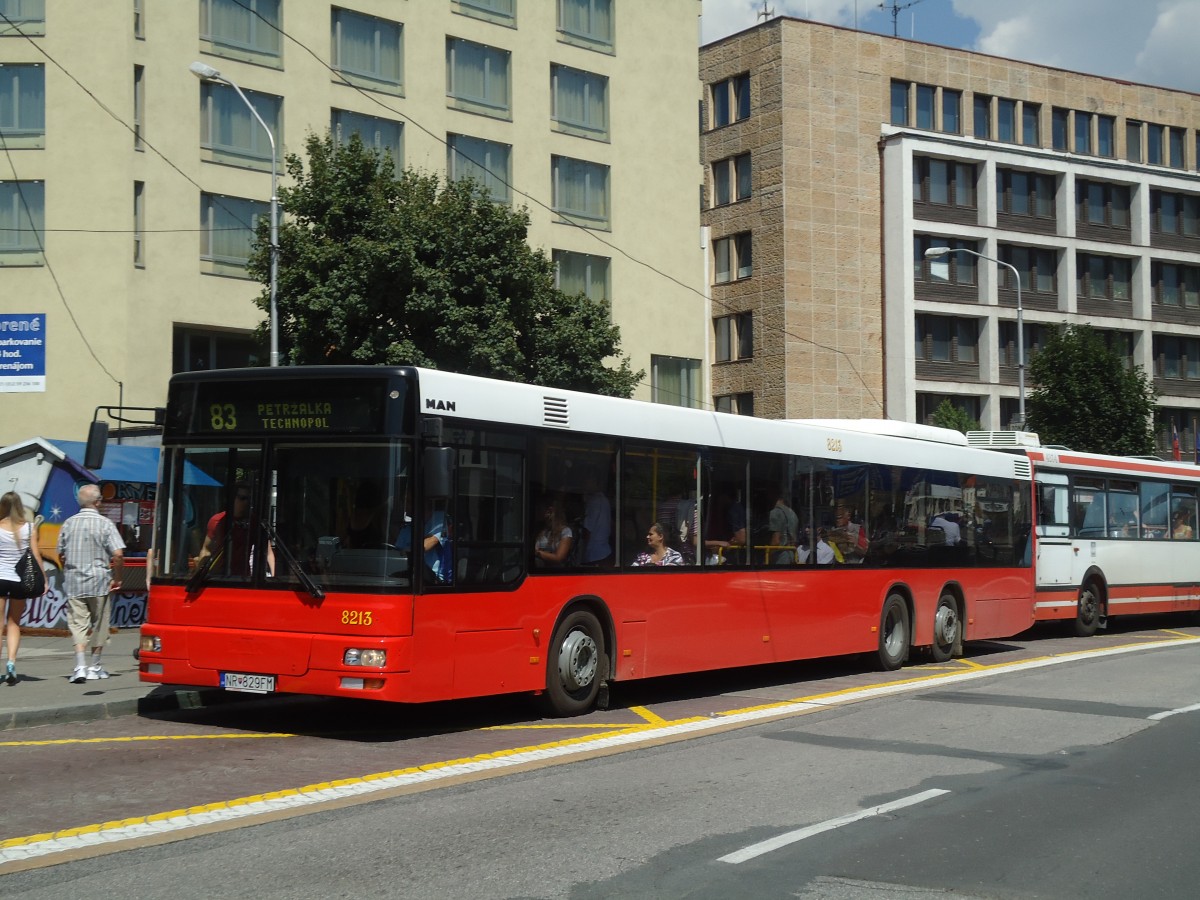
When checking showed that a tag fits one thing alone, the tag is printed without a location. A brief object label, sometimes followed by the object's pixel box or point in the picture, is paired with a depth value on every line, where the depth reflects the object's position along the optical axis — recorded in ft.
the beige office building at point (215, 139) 110.22
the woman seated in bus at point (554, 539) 38.11
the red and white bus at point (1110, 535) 72.64
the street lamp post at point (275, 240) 84.23
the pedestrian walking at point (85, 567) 42.57
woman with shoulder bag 42.39
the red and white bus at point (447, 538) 33.91
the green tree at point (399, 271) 89.81
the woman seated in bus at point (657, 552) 42.27
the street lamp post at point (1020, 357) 120.06
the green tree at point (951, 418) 170.19
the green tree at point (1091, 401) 135.13
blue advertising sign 66.80
